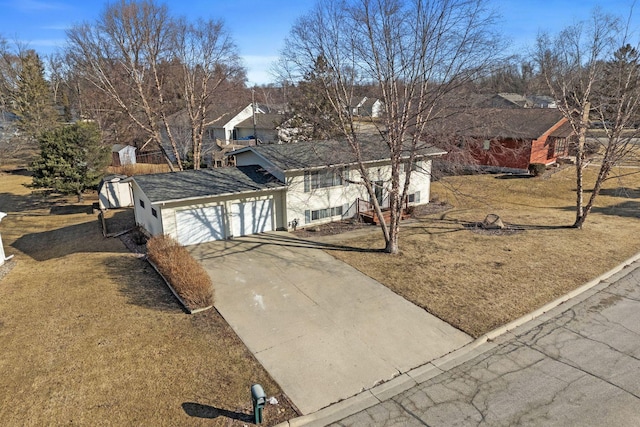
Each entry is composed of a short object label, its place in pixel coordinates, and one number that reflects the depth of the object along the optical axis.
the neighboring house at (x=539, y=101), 62.42
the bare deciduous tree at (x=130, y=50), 23.14
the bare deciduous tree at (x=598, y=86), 15.99
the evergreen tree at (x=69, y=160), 23.62
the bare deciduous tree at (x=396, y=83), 12.78
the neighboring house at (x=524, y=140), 29.41
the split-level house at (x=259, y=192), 15.87
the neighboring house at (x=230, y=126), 44.03
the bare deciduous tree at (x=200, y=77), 24.33
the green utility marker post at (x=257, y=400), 6.57
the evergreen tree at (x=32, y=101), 45.00
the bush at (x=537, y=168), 28.36
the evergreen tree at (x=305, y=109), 28.49
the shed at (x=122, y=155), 36.28
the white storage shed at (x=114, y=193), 23.86
